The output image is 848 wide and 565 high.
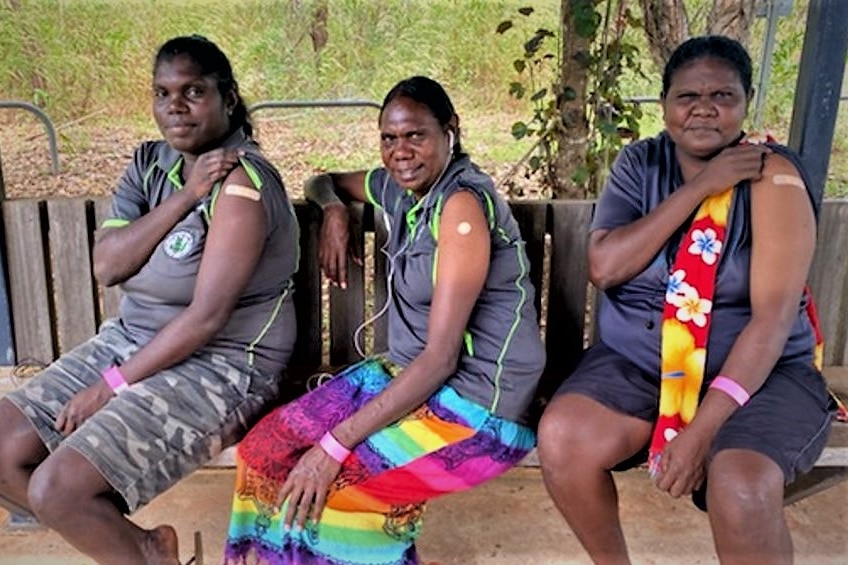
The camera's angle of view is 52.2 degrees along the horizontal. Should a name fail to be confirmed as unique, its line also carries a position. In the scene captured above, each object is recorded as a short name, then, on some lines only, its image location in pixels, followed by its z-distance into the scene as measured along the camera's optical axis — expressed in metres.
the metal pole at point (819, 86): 2.37
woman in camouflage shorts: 2.00
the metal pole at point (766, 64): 3.87
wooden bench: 2.62
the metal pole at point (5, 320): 2.68
